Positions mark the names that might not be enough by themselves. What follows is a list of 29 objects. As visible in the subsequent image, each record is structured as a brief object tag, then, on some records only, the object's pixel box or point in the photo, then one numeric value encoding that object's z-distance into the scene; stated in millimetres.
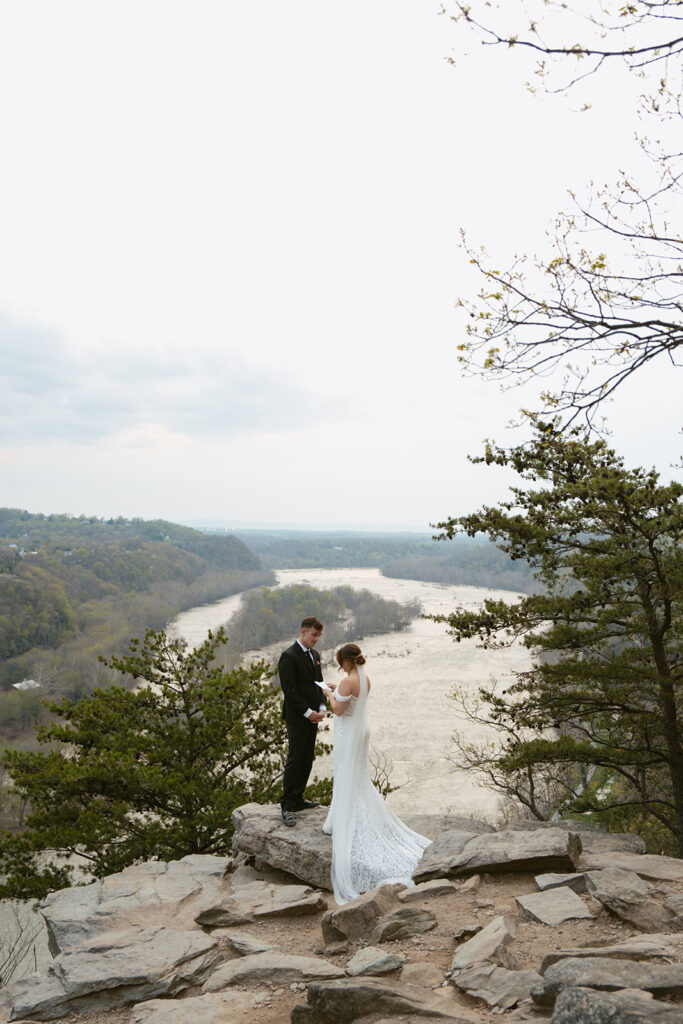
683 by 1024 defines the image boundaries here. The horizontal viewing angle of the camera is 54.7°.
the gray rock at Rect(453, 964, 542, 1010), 3082
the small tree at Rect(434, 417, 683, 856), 6719
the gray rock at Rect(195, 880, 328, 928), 4910
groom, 5492
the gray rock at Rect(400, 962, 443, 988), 3441
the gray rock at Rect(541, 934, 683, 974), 3215
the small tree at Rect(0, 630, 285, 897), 9523
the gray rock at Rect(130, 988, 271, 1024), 3334
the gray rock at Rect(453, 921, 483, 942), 4023
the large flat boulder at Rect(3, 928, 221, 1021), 3834
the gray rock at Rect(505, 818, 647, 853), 5883
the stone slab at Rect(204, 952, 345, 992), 3695
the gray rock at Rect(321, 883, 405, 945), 4234
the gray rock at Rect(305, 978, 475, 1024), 3010
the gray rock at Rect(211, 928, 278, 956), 4277
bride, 5156
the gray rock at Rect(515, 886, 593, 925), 4072
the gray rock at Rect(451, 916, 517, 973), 3533
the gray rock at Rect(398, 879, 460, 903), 4746
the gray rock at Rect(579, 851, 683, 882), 4742
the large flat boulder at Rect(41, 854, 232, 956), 4848
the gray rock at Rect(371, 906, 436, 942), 4141
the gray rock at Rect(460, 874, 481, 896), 4738
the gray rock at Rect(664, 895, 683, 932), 3852
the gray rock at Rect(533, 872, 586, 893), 4531
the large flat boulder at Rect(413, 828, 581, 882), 4898
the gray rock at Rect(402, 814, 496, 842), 6547
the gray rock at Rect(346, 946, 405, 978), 3551
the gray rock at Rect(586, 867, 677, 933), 3877
